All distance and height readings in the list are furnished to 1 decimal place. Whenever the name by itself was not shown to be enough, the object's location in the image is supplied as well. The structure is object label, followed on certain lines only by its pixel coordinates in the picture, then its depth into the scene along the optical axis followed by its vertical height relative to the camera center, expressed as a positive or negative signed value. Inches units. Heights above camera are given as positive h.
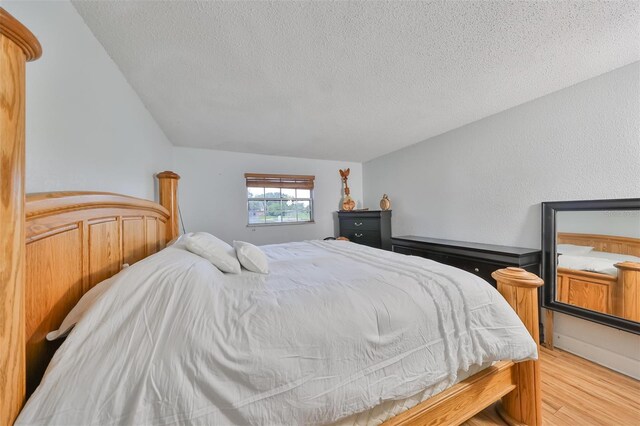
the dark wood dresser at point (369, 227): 144.5 -9.9
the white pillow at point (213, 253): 50.4 -8.7
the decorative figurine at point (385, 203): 147.6 +5.6
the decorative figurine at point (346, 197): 165.5 +10.9
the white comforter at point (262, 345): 23.2 -17.0
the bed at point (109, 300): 19.1 -12.6
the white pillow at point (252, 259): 53.0 -10.7
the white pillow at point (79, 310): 26.9 -11.9
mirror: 66.1 -16.1
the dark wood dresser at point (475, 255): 80.1 -17.4
